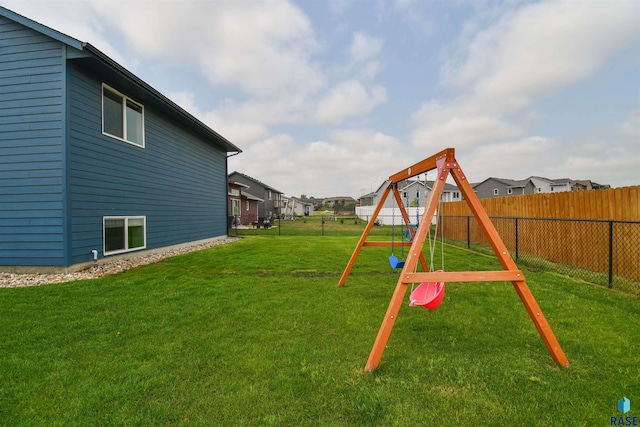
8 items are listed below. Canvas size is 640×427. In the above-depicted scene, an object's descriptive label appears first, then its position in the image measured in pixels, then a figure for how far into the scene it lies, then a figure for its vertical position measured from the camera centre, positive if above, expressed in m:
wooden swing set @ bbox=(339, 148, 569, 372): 2.47 -0.57
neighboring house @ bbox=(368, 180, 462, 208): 33.99 +2.87
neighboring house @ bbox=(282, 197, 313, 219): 46.44 +1.39
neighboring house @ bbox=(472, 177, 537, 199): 41.06 +4.27
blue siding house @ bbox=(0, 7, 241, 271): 6.03 +1.57
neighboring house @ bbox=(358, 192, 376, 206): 48.94 +3.07
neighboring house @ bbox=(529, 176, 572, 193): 39.34 +4.39
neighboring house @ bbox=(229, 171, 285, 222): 39.16 +4.08
